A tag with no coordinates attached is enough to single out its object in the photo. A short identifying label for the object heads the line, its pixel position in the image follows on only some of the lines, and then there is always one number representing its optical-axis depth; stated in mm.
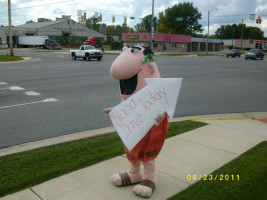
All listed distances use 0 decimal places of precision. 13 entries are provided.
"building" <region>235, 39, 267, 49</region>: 83375
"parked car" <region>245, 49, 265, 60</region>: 36219
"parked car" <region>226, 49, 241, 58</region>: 43062
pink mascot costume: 2943
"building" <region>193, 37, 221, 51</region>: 69688
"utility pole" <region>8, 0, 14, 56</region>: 27891
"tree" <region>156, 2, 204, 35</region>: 91875
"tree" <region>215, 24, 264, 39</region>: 120875
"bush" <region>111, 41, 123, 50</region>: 57188
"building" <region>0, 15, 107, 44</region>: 65250
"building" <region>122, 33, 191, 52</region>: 55031
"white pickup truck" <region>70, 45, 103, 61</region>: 26297
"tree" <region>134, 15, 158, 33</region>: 124575
